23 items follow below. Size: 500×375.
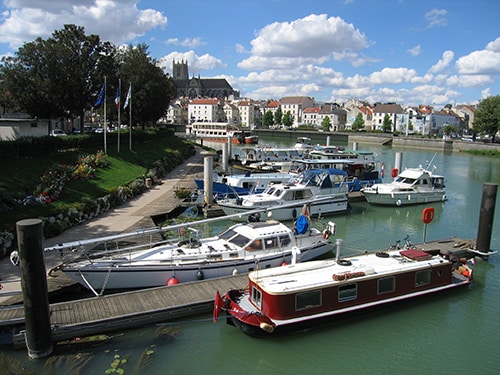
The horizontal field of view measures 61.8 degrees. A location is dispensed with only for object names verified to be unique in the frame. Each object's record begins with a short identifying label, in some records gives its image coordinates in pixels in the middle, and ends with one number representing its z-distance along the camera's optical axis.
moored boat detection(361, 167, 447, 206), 35.62
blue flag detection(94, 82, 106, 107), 34.19
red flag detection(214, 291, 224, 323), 13.83
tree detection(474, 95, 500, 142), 104.25
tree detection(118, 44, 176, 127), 56.78
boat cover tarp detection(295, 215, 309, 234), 20.28
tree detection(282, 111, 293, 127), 173.75
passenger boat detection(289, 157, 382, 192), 39.16
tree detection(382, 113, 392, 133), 144.75
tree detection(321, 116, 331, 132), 161.38
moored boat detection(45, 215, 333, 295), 15.71
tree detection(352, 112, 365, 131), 152.12
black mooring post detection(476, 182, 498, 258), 21.36
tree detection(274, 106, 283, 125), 177.00
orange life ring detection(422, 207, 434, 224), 20.30
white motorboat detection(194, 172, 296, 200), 32.78
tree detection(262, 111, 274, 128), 179.25
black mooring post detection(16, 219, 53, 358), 11.51
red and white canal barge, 13.90
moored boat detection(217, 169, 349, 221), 28.86
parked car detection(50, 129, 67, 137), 56.28
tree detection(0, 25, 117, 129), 38.66
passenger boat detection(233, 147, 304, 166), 57.28
